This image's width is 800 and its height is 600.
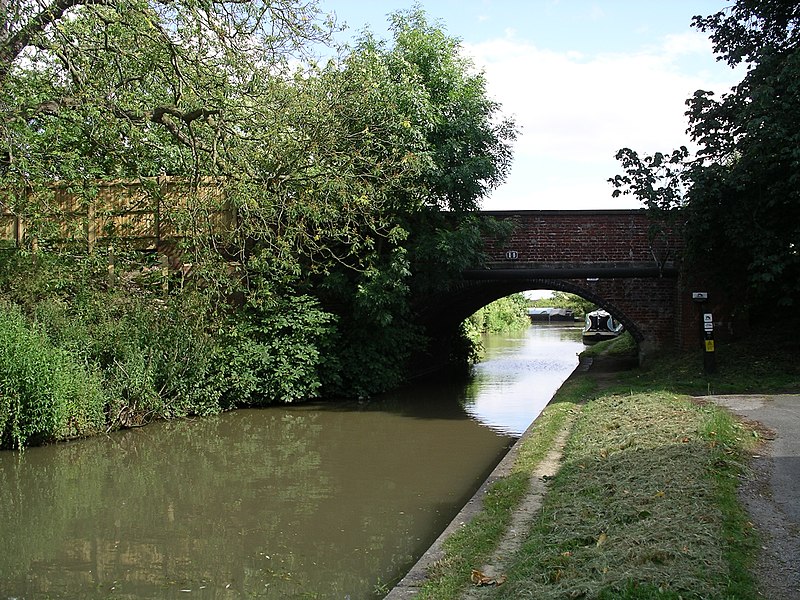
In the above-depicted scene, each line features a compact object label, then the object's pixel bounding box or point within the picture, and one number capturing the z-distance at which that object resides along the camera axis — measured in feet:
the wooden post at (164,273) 43.40
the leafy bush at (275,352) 46.44
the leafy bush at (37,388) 32.48
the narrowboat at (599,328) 115.96
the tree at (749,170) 41.42
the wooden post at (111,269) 42.98
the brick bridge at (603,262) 55.88
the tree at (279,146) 31.60
